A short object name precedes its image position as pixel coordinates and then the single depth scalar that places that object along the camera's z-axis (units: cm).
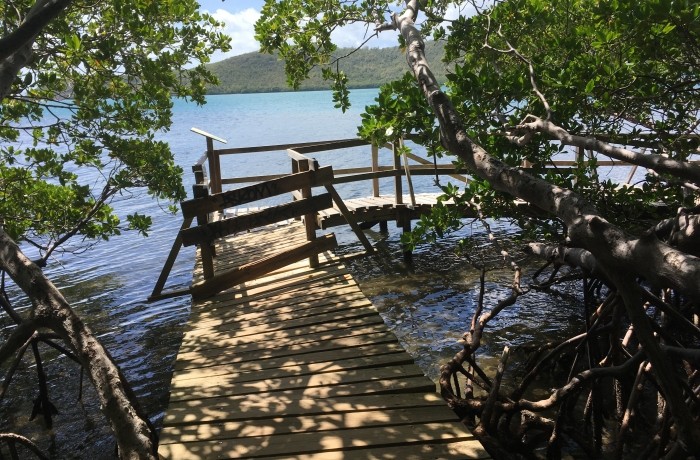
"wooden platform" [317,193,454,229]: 1215
